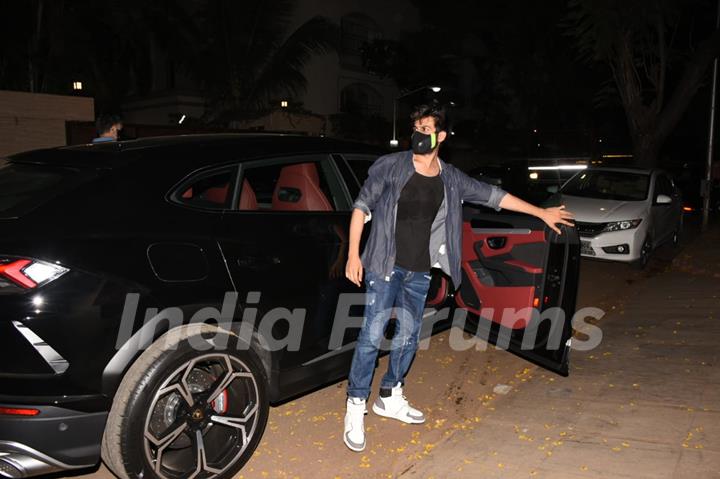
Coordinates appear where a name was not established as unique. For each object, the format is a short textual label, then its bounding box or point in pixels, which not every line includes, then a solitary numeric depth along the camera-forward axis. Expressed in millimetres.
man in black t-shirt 3543
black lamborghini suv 2617
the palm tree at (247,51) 16562
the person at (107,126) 5934
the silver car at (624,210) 8609
